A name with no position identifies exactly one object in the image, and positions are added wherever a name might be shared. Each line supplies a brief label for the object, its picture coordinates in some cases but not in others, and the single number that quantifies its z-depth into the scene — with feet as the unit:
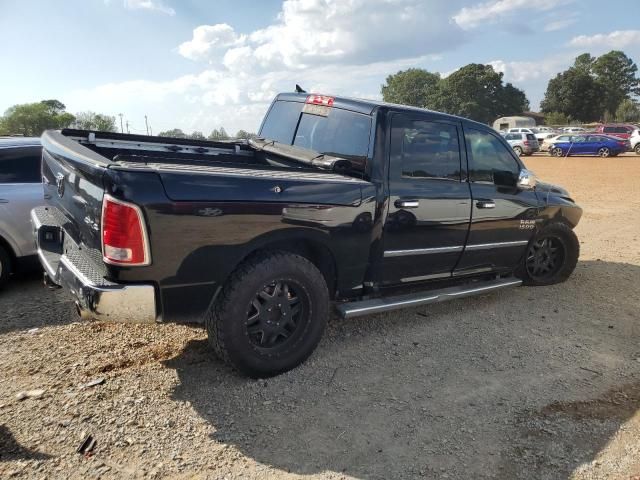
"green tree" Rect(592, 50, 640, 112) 286.05
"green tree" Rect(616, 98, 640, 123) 235.20
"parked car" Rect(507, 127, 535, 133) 104.18
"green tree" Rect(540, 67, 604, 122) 249.34
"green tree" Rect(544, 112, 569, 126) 243.56
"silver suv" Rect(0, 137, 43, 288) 15.60
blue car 90.38
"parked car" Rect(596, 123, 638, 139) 103.77
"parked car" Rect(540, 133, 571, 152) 97.35
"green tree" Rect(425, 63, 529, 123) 278.05
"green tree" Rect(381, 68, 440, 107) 315.37
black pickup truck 8.93
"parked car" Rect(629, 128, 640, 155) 94.38
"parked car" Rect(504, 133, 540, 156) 100.58
